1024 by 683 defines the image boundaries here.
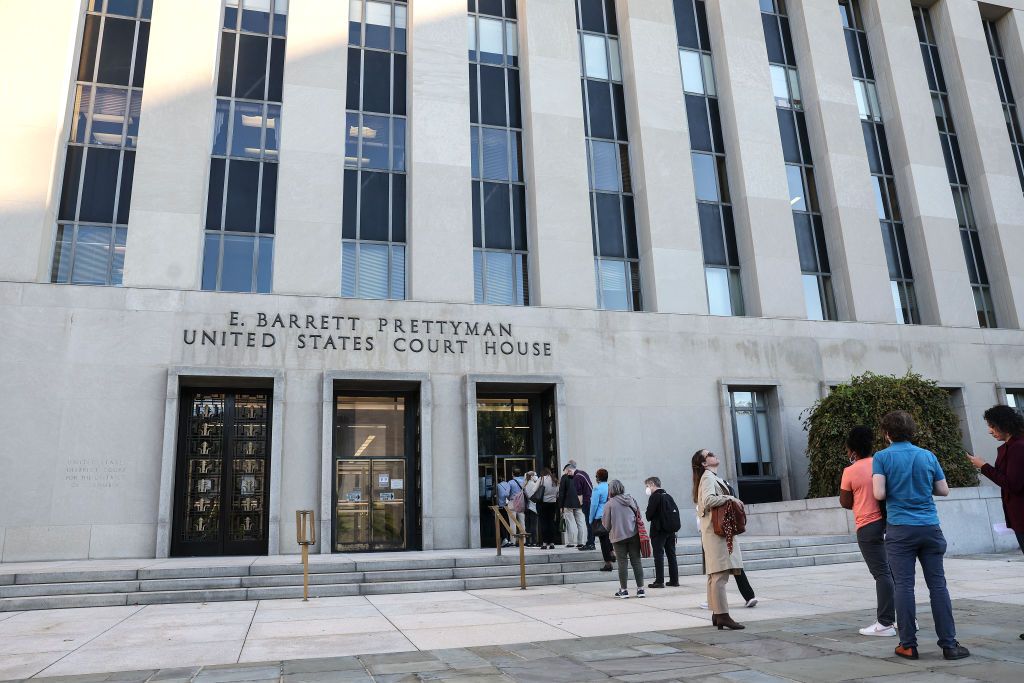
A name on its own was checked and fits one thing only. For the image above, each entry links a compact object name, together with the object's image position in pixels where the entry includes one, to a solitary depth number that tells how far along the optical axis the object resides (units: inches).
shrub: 685.3
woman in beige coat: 295.6
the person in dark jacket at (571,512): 605.0
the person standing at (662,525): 448.8
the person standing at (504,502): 674.2
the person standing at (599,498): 536.4
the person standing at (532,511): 641.6
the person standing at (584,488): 602.5
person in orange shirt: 264.1
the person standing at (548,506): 636.7
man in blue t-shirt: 225.1
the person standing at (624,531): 413.4
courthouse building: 645.9
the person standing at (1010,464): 246.2
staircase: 442.9
